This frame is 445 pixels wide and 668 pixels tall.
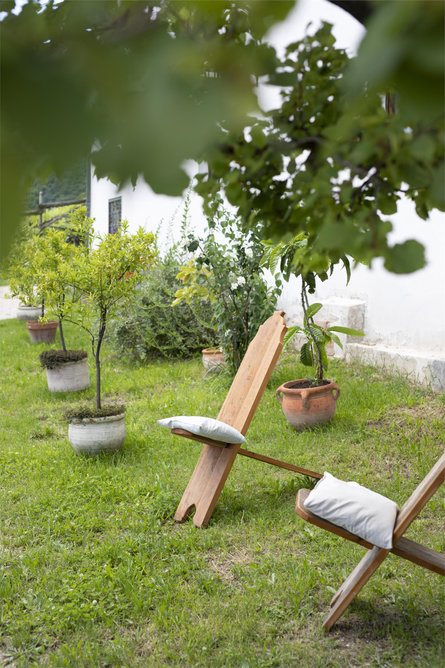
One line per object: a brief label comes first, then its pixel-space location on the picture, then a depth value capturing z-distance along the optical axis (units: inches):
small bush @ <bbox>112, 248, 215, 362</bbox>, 305.0
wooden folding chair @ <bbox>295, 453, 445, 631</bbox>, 86.7
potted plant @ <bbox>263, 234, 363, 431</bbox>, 179.3
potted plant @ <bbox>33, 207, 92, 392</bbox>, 214.8
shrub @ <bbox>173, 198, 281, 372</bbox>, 243.6
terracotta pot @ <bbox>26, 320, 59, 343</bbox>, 389.7
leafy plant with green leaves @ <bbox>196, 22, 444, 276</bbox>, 34.0
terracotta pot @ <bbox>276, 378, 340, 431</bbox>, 180.9
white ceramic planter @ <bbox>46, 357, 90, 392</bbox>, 260.7
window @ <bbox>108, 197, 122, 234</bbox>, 512.1
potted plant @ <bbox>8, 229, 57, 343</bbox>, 305.6
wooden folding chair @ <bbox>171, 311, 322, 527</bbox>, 135.3
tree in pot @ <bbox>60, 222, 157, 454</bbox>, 178.5
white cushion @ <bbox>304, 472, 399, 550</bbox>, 88.4
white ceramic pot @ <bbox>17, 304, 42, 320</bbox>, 491.5
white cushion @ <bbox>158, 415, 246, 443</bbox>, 128.0
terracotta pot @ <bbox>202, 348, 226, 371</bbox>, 266.4
